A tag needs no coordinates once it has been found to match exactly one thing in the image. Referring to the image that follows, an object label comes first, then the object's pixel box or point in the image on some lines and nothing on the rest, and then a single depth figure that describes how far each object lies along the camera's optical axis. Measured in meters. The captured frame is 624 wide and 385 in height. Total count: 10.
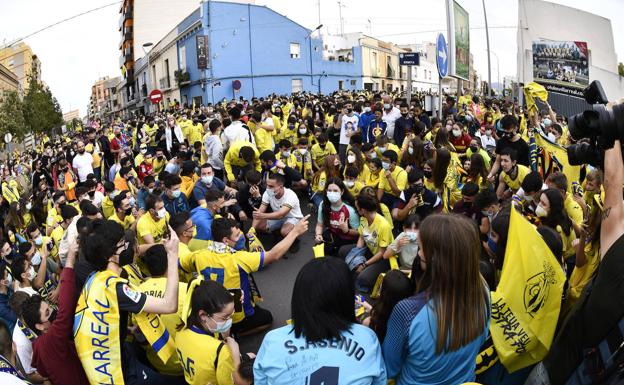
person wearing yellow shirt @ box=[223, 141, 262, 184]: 8.43
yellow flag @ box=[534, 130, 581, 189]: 6.28
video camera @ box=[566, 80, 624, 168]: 2.00
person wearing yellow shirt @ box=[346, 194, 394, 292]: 5.58
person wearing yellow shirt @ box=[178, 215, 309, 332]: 4.50
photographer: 1.84
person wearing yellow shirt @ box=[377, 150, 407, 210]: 7.18
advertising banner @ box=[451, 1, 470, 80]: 13.93
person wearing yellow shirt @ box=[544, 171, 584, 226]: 5.01
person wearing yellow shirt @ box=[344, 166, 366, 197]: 7.07
